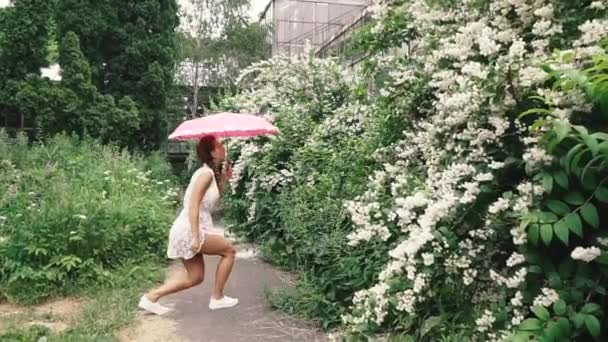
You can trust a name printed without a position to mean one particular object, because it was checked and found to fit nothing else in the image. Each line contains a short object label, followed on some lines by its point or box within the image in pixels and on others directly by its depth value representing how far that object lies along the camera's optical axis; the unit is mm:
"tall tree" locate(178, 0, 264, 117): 27234
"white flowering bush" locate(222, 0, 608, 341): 2111
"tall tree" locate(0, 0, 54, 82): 13445
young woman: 4750
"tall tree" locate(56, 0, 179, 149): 16531
